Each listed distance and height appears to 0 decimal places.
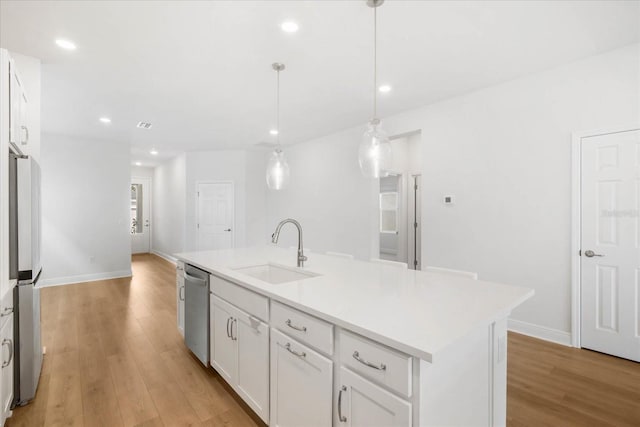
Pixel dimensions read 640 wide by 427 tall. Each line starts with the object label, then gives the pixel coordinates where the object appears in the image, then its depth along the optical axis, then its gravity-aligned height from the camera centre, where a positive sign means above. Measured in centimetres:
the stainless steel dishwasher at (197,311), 247 -83
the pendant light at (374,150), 225 +46
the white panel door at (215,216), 707 -9
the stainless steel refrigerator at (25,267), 195 -37
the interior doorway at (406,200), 593 +25
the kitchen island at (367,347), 111 -60
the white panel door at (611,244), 265 -27
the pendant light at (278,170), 324 +44
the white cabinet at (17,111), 184 +66
